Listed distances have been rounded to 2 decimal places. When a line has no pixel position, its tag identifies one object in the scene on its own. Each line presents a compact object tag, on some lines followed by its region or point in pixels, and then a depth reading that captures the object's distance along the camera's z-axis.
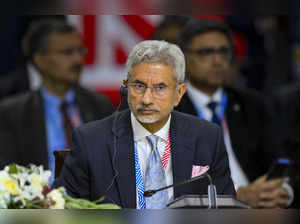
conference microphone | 5.63
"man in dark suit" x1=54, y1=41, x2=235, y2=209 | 6.21
